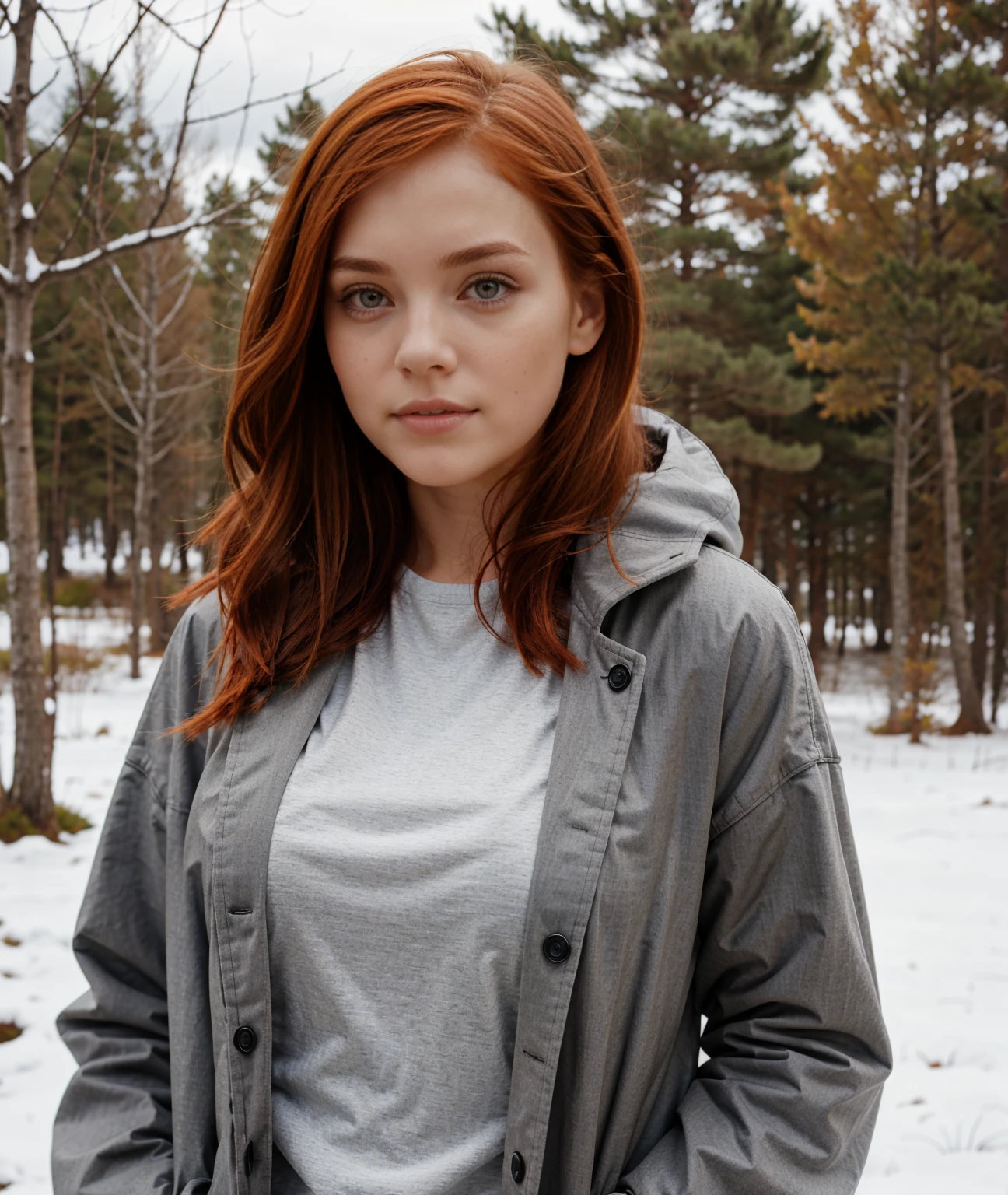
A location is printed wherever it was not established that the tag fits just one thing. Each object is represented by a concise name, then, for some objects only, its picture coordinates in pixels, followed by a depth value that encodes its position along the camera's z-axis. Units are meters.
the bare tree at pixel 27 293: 4.14
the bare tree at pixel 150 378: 11.70
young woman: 1.23
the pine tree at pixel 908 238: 11.09
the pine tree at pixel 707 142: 11.66
